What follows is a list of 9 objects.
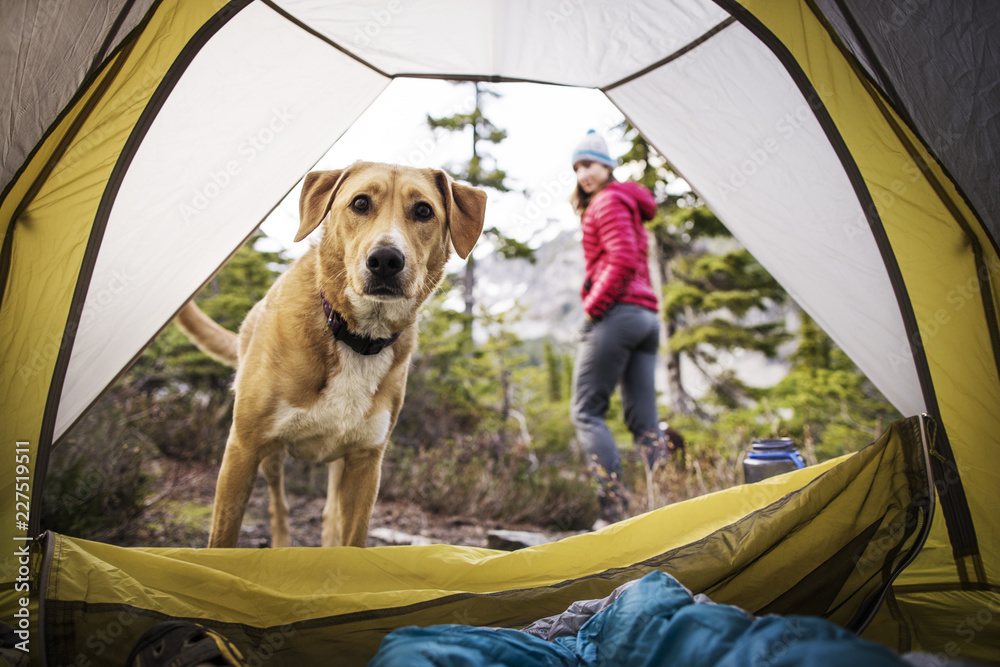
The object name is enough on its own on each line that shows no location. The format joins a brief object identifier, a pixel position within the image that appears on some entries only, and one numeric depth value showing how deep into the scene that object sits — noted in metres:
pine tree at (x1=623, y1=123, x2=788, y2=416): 7.21
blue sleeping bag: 0.80
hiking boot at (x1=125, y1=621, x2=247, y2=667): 1.17
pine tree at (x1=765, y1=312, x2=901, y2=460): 6.11
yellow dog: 2.09
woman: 3.45
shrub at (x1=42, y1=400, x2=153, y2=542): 2.82
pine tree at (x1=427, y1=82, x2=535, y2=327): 6.31
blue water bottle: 2.62
